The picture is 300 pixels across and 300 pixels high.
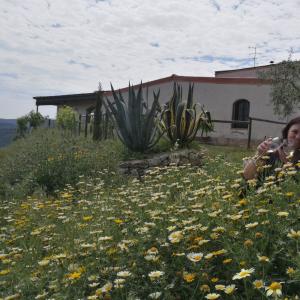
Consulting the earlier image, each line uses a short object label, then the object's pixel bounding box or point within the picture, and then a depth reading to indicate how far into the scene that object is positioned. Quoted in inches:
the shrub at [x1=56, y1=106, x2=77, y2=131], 518.9
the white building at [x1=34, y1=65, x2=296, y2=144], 483.6
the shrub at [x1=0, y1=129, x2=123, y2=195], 211.0
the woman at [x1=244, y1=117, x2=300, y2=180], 99.7
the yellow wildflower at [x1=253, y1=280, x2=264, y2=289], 57.9
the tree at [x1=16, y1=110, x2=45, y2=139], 734.9
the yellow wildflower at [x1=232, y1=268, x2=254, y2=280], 59.4
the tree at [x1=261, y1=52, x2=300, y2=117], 453.2
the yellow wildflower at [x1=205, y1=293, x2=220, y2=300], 60.6
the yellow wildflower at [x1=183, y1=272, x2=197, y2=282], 66.2
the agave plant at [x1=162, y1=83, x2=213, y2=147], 259.2
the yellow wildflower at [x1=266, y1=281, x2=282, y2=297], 53.8
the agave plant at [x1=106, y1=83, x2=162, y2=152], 243.4
